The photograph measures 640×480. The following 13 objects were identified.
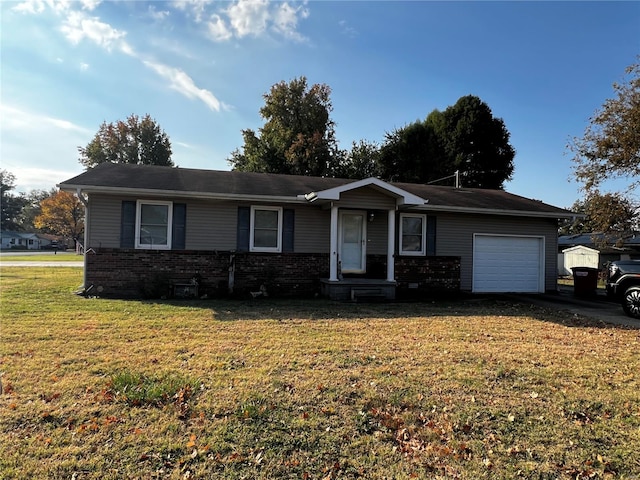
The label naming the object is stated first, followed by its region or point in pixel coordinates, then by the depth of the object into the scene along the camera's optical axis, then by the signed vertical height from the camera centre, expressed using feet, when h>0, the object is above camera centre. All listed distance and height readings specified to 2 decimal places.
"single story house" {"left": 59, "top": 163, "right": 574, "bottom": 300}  34.91 +1.43
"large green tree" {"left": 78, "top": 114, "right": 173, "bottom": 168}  140.56 +36.58
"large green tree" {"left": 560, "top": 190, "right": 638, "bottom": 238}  56.39 +6.88
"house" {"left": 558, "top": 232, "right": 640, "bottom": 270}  59.11 +3.02
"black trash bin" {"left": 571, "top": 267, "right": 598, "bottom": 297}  43.11 -2.16
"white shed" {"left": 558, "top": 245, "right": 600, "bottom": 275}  76.74 +0.45
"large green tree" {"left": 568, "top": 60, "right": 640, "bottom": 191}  51.83 +16.44
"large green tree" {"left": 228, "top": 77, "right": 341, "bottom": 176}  100.22 +30.70
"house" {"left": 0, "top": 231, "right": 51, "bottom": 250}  226.38 +1.38
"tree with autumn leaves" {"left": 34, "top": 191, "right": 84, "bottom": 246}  161.27 +11.96
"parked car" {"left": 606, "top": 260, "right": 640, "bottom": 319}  29.58 -1.77
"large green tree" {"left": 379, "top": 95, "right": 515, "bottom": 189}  96.73 +26.67
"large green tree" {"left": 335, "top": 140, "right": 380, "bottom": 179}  105.81 +24.81
